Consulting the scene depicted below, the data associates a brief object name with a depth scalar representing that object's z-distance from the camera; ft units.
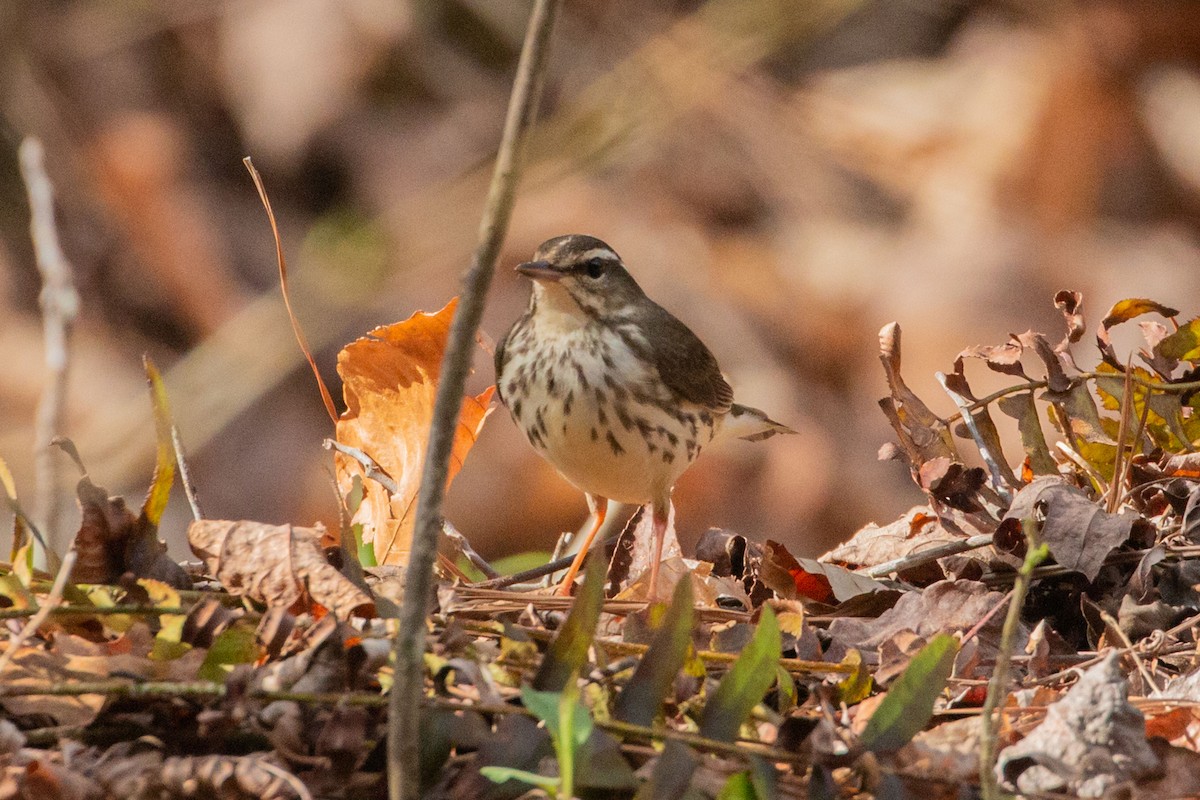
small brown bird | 26.81
